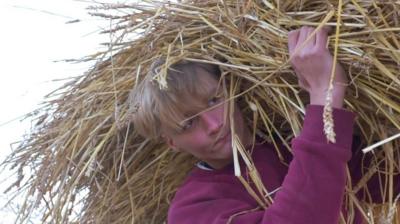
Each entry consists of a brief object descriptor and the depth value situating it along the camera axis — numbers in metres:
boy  1.09
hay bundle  1.11
